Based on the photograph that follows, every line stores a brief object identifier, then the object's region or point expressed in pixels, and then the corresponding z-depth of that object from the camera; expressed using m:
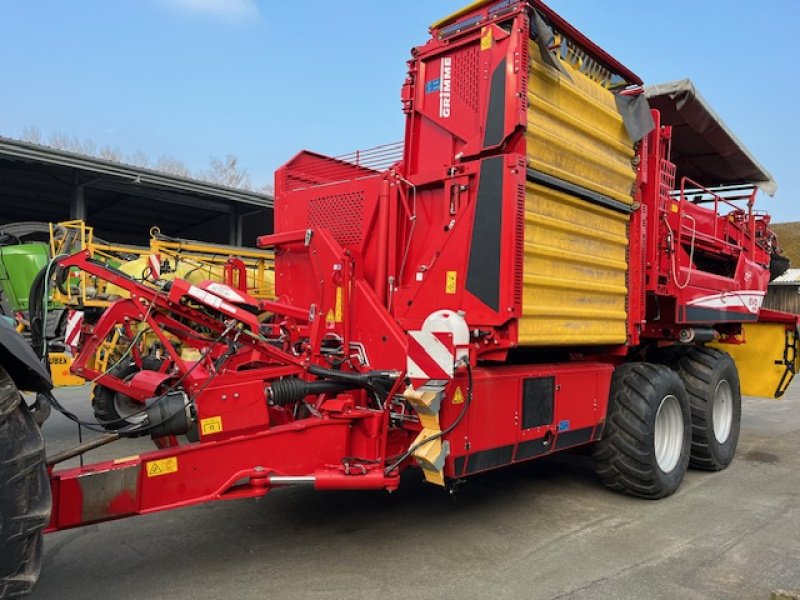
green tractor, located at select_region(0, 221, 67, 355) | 9.18
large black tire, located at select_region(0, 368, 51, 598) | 2.39
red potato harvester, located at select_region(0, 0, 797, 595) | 3.53
